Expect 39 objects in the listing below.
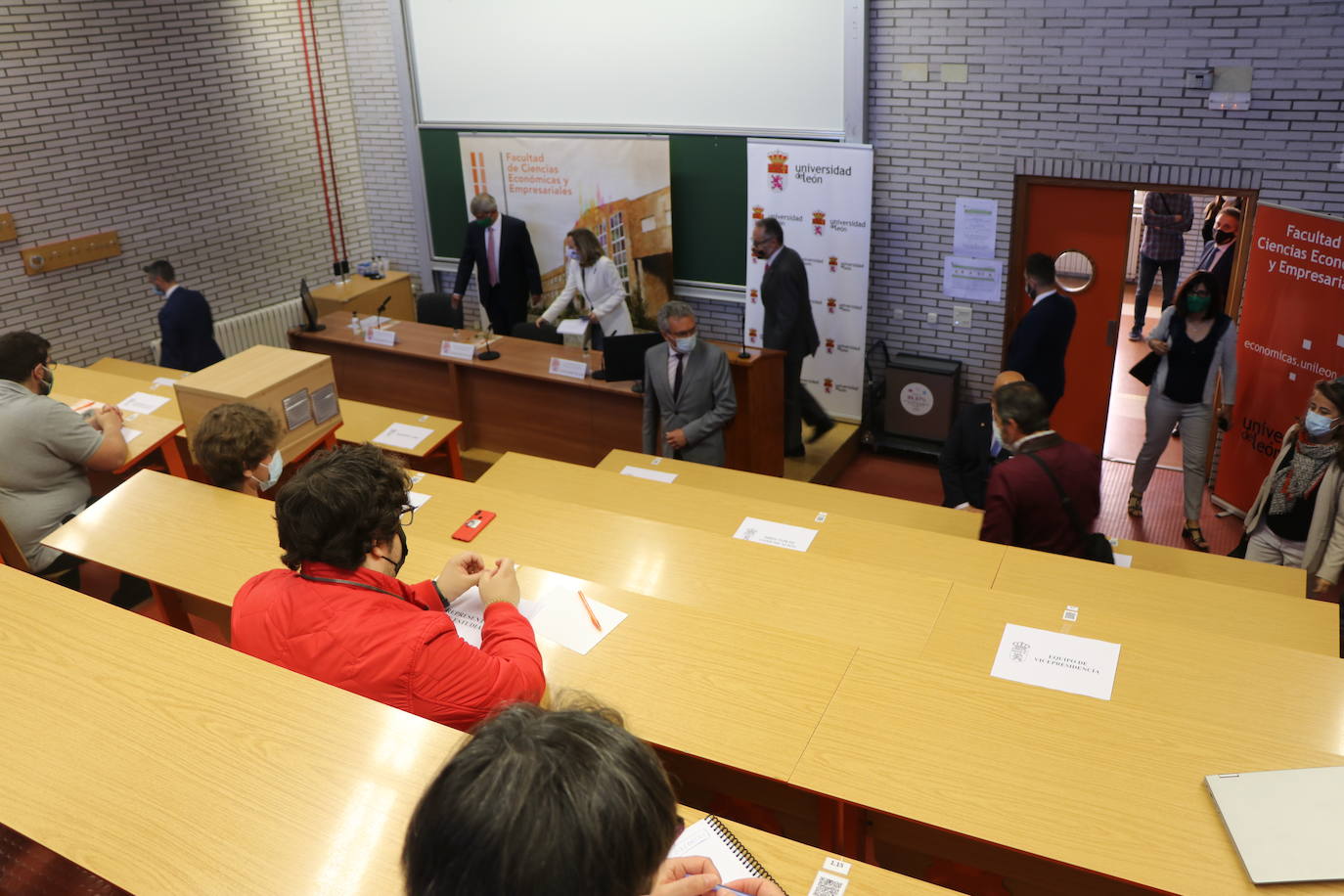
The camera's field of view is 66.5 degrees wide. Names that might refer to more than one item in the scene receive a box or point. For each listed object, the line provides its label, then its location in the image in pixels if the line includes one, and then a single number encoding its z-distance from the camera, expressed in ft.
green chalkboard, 26.73
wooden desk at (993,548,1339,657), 11.50
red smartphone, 12.50
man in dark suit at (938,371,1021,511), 17.08
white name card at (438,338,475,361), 24.61
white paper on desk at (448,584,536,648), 9.18
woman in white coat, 26.53
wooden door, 23.17
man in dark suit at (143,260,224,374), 24.79
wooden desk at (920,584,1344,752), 8.37
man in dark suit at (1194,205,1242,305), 27.40
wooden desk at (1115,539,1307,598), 13.66
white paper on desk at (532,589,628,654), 9.11
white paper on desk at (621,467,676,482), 17.18
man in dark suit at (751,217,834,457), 23.86
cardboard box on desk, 16.02
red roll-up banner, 18.99
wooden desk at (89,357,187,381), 23.81
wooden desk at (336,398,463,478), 19.68
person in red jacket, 7.63
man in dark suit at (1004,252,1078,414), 20.99
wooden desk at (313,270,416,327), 31.37
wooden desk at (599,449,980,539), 15.99
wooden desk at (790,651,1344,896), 6.73
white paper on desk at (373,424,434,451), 19.43
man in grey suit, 18.72
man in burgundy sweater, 13.14
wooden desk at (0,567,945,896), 6.07
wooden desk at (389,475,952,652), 10.53
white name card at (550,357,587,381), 22.79
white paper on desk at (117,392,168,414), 20.47
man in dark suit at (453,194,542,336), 28.14
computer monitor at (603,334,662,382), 20.95
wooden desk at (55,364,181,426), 21.30
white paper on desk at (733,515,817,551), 13.98
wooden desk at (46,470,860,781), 7.89
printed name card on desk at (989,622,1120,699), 8.90
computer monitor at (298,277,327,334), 26.66
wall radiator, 30.32
